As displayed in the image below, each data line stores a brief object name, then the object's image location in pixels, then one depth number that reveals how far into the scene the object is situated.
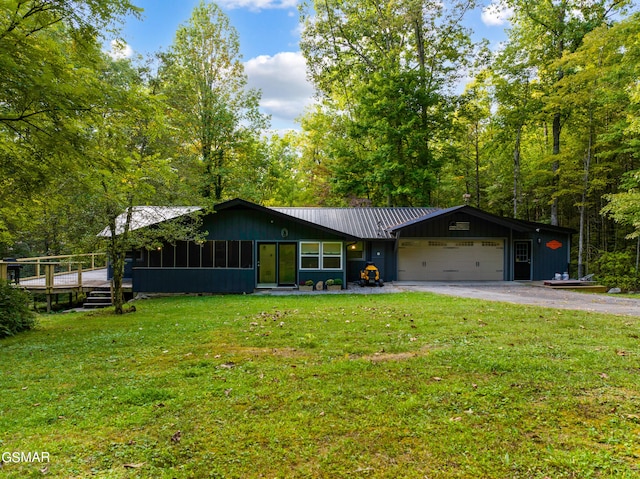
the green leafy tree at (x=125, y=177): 5.75
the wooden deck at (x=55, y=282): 12.69
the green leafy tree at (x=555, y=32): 17.77
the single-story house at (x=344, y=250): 13.78
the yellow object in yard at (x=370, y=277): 15.10
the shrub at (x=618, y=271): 15.48
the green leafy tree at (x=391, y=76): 21.83
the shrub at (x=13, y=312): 7.25
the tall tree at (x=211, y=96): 20.23
